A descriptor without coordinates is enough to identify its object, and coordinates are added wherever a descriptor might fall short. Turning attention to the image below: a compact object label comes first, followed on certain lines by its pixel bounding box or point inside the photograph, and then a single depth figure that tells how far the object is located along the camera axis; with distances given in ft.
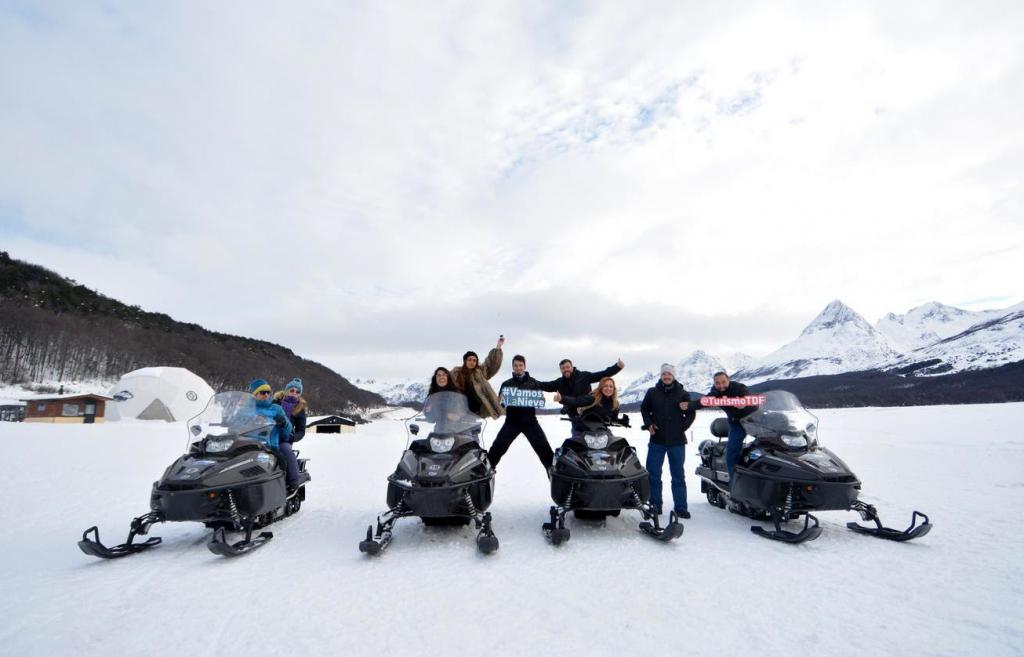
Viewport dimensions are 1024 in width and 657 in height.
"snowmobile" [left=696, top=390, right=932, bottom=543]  16.43
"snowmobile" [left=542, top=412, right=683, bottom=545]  16.97
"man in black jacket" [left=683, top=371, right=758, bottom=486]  21.13
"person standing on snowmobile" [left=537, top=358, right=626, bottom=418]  22.34
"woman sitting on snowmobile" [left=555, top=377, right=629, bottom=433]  21.11
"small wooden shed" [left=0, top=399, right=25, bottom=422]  119.47
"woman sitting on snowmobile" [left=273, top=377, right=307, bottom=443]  24.12
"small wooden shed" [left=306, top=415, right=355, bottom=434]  118.21
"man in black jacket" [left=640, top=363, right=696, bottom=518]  21.03
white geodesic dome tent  146.08
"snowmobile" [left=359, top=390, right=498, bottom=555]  16.01
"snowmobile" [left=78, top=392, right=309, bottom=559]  15.48
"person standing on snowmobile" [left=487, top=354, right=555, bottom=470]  21.56
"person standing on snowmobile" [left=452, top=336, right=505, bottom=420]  20.29
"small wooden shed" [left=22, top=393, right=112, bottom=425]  113.39
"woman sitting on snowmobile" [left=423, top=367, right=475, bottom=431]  18.99
